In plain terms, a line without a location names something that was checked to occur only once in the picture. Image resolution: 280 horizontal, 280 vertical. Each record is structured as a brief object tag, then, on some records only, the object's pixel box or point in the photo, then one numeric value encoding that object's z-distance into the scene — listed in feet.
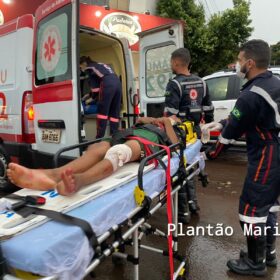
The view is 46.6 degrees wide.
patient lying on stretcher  6.41
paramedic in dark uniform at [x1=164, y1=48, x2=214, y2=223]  11.46
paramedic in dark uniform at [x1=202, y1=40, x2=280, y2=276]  7.74
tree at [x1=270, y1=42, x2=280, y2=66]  122.90
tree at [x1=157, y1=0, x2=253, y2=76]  41.96
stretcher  4.25
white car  20.92
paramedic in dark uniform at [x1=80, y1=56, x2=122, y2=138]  13.19
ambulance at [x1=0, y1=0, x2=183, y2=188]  9.93
